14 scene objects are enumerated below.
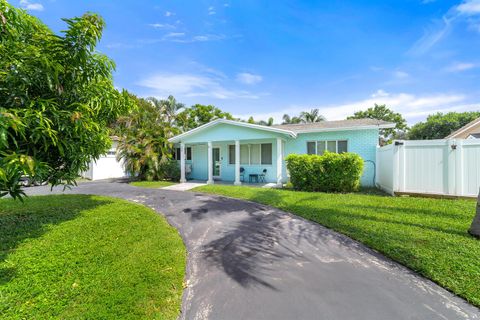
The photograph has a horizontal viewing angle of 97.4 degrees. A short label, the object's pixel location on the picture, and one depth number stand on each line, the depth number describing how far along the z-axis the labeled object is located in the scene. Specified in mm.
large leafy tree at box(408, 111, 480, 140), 28016
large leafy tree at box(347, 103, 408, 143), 35344
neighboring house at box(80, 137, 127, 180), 16781
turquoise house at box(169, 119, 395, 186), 11344
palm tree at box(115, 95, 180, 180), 14469
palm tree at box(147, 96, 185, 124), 26344
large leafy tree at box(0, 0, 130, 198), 3664
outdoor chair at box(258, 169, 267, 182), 13398
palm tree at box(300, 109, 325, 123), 30453
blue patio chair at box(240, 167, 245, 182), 14180
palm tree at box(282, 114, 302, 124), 33344
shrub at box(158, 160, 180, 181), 15573
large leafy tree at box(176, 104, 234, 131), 31209
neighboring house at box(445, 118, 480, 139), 17453
